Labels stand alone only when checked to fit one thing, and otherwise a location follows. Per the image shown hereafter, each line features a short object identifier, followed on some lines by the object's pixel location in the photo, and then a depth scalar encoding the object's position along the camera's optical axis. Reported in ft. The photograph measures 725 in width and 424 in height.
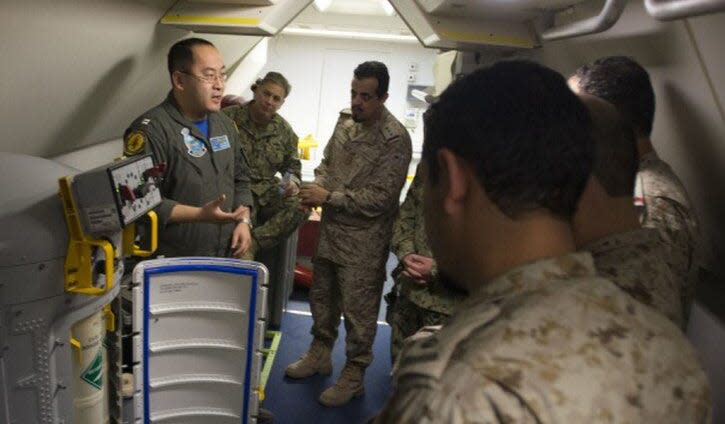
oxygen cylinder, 5.23
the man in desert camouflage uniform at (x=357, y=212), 8.96
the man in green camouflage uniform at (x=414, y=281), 7.74
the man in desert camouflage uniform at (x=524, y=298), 2.09
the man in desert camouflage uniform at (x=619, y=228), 3.57
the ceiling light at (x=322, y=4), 17.01
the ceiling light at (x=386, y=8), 17.28
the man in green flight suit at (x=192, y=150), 7.02
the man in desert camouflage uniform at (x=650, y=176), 4.63
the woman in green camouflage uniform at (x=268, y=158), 9.87
